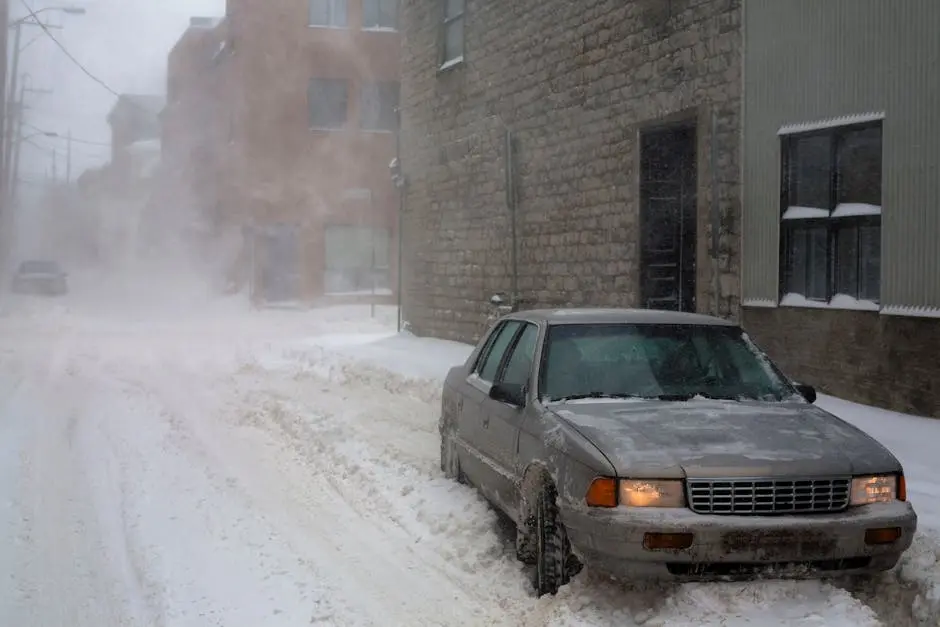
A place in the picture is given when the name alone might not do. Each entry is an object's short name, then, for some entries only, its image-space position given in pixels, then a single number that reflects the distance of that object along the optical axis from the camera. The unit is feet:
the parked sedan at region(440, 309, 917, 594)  14.11
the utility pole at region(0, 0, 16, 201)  118.62
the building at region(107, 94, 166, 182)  238.48
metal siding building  27.45
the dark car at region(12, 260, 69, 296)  124.06
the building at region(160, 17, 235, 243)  117.19
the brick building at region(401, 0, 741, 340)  36.60
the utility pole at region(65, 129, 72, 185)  263.66
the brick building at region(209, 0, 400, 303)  104.53
